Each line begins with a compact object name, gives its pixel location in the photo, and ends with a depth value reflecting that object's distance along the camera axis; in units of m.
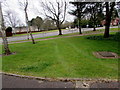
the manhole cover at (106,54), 5.76
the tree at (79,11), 19.53
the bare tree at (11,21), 43.56
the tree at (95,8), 12.96
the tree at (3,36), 7.00
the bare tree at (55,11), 23.91
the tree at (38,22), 52.44
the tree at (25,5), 11.30
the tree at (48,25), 51.03
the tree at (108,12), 12.17
